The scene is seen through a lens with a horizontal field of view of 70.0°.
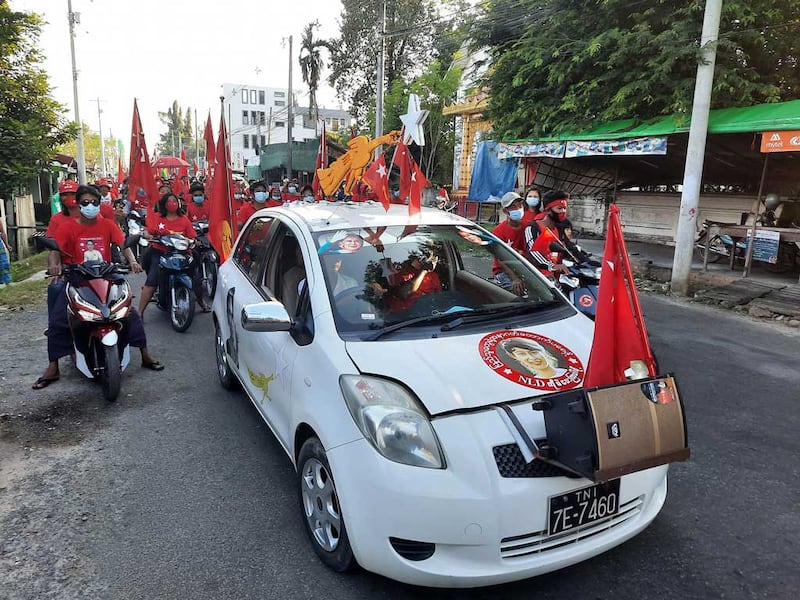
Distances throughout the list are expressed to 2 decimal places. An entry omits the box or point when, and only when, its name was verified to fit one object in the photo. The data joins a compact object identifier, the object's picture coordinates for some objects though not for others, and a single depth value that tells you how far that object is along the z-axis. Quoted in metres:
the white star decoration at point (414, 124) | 5.48
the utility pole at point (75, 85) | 23.55
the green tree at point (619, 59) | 9.89
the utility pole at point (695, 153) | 8.66
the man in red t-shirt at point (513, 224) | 6.29
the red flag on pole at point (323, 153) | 10.58
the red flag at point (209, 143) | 11.78
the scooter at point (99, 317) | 4.62
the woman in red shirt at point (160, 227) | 7.03
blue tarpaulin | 17.39
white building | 71.12
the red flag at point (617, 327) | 2.55
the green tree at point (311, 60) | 36.03
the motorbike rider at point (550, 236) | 5.61
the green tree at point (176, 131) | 93.56
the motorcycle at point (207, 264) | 8.29
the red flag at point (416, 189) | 4.22
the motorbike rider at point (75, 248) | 4.88
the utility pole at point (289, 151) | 31.30
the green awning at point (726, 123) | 8.52
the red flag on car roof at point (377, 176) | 5.99
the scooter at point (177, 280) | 6.83
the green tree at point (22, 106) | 11.62
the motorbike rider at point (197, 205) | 9.30
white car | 2.19
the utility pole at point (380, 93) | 19.36
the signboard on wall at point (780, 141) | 8.30
